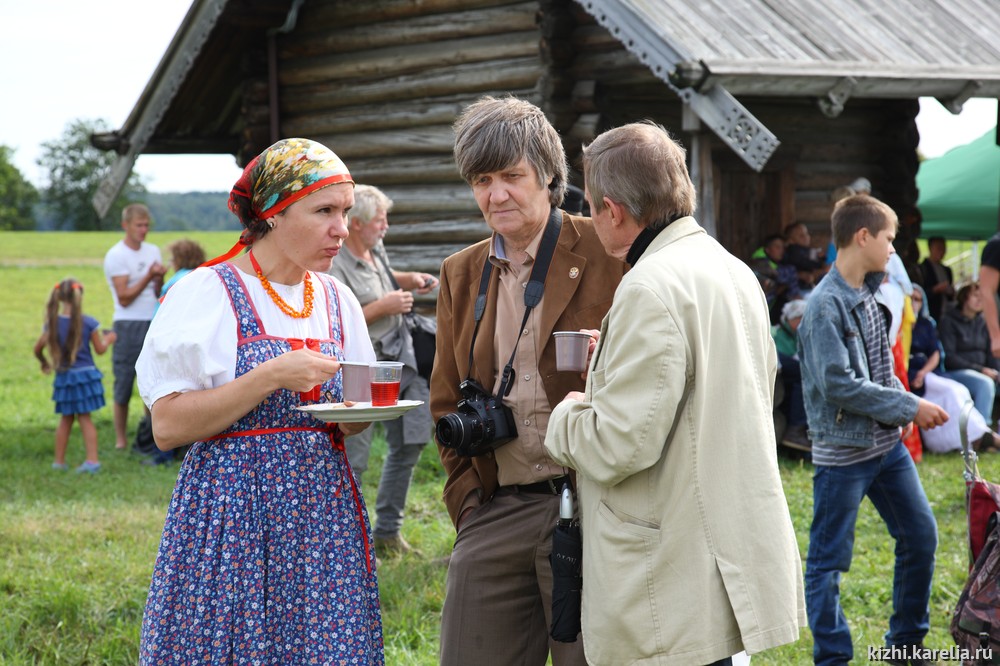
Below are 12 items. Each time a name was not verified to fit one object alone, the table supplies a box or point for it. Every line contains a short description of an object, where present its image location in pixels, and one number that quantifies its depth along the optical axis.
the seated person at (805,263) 10.46
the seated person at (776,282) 10.14
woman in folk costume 2.88
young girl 9.45
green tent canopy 17.69
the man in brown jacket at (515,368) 3.10
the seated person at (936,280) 13.17
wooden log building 8.28
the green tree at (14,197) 94.81
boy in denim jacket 4.30
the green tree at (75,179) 101.69
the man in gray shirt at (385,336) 5.89
